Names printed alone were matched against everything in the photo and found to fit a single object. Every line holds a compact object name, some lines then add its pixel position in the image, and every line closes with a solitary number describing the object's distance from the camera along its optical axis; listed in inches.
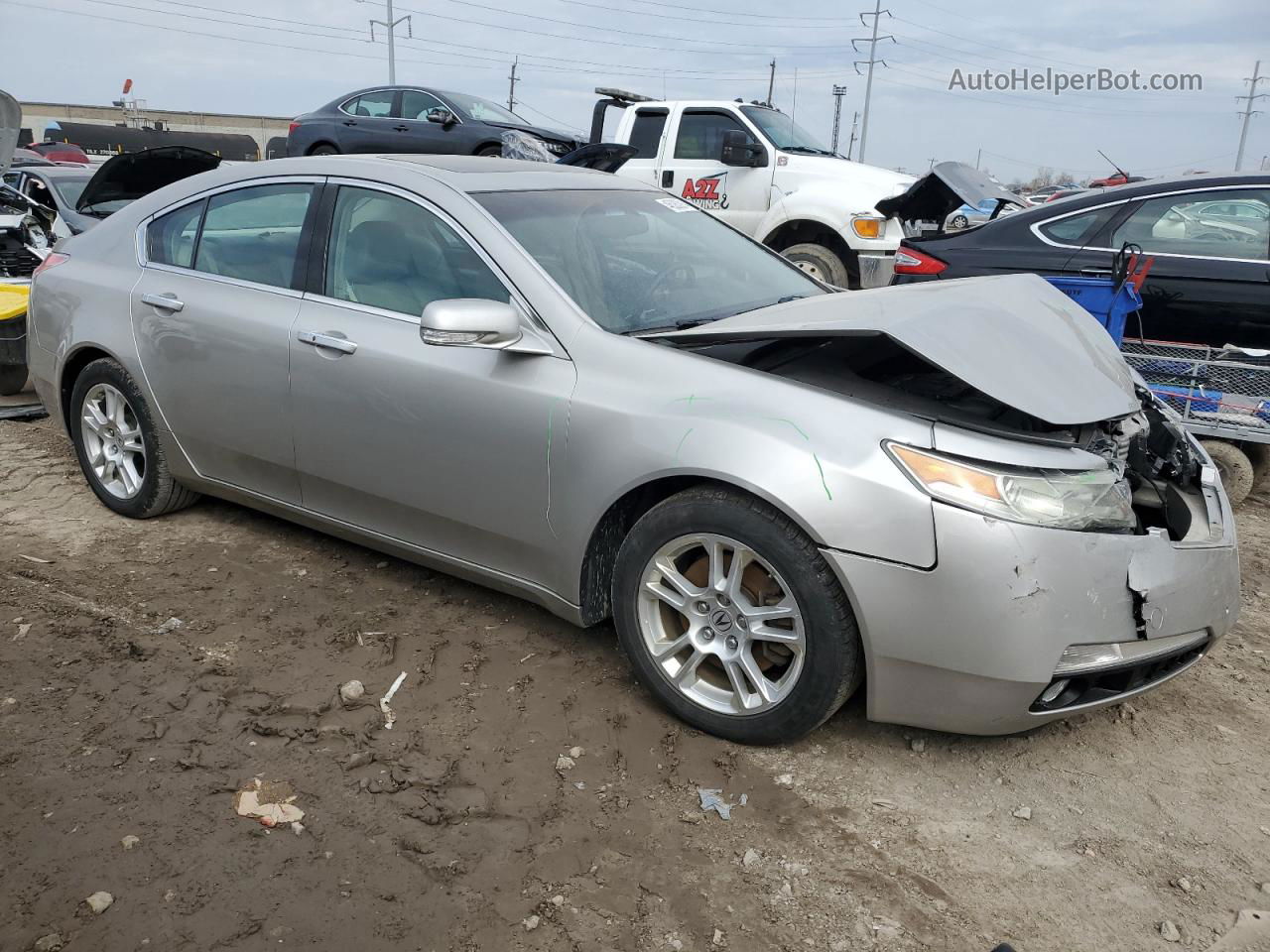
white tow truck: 351.3
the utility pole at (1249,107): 2978.3
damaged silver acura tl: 105.3
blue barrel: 215.8
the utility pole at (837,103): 2842.0
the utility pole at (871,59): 2104.9
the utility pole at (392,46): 1611.7
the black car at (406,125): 496.4
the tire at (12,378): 282.0
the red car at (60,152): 1268.5
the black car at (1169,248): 221.8
